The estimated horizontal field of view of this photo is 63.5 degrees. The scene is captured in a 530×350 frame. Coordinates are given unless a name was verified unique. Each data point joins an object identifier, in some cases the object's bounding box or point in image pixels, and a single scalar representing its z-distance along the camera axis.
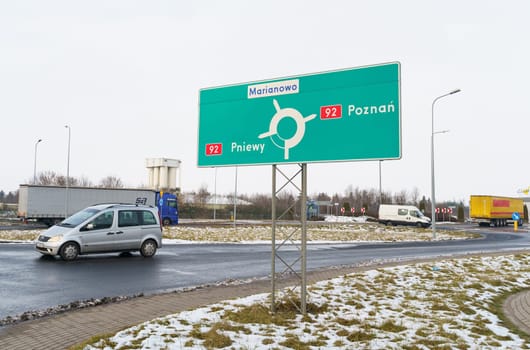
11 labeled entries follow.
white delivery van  45.94
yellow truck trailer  53.31
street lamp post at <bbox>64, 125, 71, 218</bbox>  34.03
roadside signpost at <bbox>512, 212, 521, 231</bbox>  41.03
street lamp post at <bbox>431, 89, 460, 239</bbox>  28.97
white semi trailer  32.94
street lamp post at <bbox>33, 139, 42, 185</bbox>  46.59
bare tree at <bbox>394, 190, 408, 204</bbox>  111.00
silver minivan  12.80
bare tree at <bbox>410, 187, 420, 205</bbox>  120.07
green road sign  6.58
